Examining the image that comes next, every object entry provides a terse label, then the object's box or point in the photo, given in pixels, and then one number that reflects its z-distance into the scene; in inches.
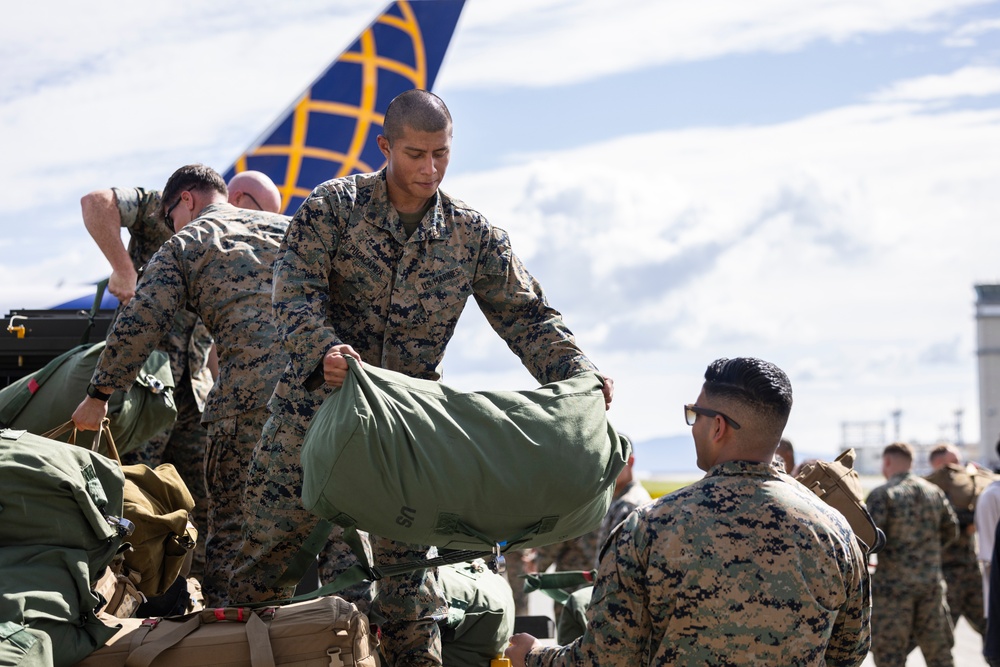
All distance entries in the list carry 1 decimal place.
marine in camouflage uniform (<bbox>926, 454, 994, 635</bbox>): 465.7
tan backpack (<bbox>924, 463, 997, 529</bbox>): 471.8
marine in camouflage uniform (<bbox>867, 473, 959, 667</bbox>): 416.2
